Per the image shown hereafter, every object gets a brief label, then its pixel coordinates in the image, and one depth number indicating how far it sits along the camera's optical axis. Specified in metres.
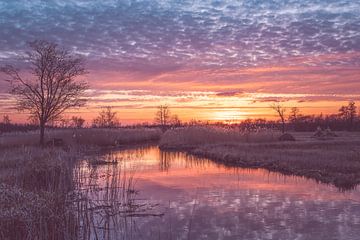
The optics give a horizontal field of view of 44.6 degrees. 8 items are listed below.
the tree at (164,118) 112.78
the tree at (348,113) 87.91
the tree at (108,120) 104.25
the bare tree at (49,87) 35.72
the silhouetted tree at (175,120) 114.53
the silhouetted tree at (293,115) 103.91
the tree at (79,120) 82.62
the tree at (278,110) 76.93
